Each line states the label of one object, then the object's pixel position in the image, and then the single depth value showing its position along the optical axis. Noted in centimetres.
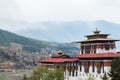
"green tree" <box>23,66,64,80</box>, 9169
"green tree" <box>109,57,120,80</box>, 7538
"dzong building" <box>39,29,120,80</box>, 9050
